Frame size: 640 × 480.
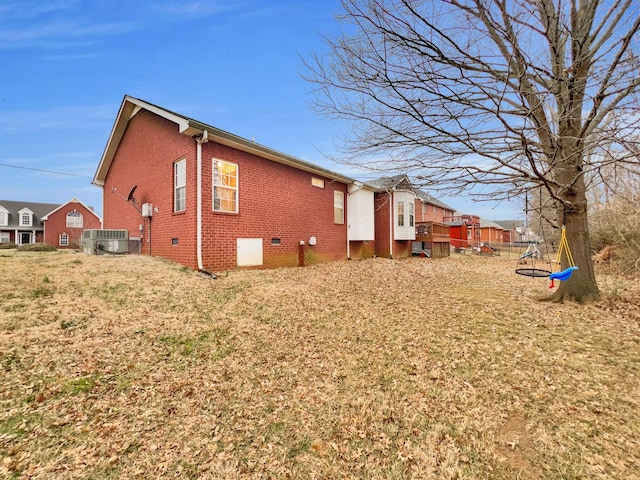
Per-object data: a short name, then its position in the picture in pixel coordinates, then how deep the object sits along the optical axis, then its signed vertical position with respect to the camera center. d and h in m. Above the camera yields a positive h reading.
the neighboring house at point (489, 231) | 41.56 +1.18
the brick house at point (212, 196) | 8.00 +1.58
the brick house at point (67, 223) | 31.14 +2.11
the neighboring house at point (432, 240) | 17.06 -0.06
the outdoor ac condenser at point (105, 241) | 9.63 +0.02
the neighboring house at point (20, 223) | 30.89 +2.23
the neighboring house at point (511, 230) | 48.31 +1.43
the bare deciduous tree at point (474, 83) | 3.80 +2.38
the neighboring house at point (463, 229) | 26.95 +1.10
